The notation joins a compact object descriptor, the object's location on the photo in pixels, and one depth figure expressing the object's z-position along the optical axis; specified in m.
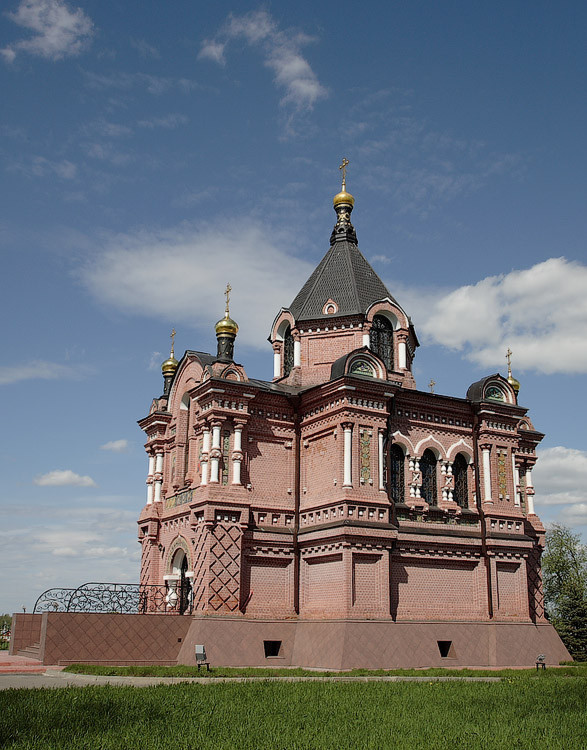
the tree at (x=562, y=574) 31.30
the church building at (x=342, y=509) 17.83
